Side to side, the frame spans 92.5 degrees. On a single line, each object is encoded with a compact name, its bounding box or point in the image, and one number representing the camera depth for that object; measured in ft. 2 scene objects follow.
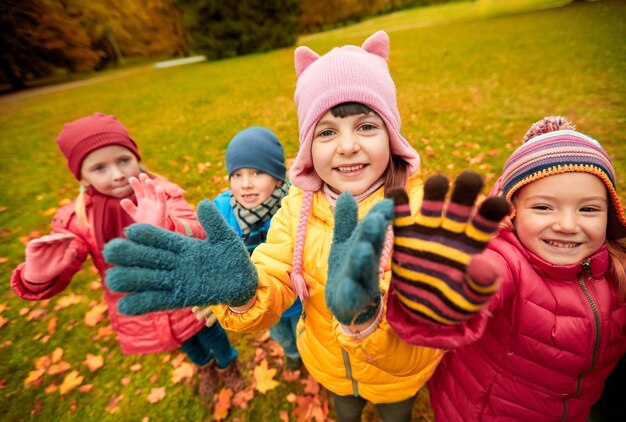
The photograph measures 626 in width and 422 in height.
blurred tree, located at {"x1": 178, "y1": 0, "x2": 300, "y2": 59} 72.08
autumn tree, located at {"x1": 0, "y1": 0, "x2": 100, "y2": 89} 66.74
